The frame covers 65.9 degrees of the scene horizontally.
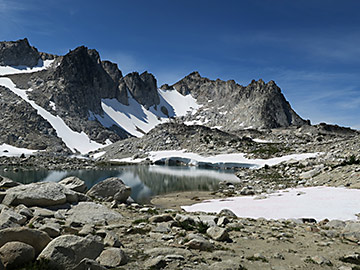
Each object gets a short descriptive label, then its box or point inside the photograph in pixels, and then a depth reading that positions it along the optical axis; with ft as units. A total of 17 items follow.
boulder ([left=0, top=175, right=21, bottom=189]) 59.72
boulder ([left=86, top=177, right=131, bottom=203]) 68.23
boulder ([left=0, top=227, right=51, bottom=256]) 21.32
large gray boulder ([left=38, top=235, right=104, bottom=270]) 20.38
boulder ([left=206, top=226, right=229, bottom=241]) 32.40
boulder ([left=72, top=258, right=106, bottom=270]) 19.71
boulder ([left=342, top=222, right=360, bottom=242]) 35.96
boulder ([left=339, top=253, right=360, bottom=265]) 26.81
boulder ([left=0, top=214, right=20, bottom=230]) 27.95
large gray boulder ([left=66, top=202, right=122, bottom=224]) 41.57
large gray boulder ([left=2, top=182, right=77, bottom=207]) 45.68
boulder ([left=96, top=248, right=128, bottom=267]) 22.68
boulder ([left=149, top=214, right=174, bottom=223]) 40.91
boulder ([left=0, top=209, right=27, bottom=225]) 30.23
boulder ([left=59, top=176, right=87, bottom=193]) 64.67
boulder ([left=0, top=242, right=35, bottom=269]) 19.54
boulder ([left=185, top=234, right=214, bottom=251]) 28.25
